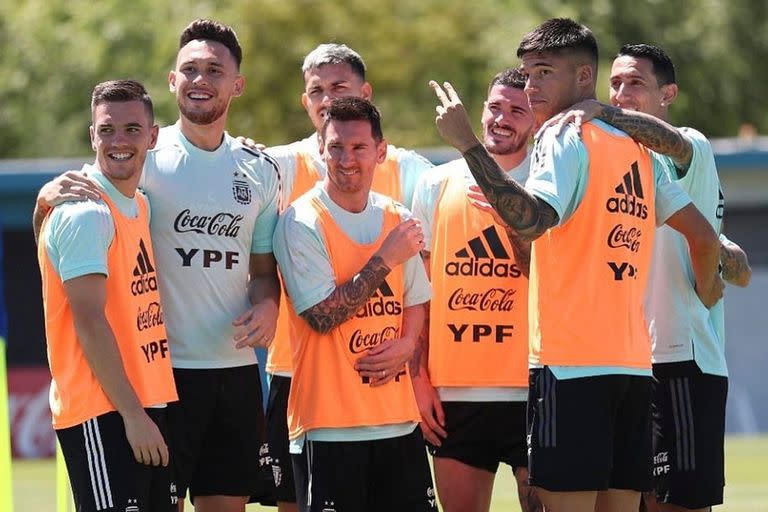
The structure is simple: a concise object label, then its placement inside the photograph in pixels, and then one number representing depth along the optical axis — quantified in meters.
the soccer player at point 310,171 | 16.00
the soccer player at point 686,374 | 15.67
